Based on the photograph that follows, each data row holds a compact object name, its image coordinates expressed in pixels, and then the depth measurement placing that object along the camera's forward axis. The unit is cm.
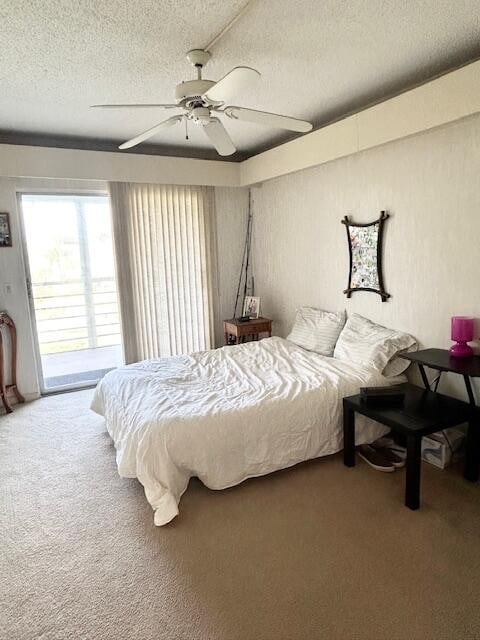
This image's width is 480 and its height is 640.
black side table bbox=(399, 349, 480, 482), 245
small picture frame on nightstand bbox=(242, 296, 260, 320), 484
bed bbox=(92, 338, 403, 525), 238
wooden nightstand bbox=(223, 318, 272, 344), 452
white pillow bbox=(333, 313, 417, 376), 311
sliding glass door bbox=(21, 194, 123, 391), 441
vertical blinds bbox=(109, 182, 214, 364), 444
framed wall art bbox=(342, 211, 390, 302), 336
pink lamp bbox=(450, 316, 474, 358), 262
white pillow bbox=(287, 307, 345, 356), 372
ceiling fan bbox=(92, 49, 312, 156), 185
